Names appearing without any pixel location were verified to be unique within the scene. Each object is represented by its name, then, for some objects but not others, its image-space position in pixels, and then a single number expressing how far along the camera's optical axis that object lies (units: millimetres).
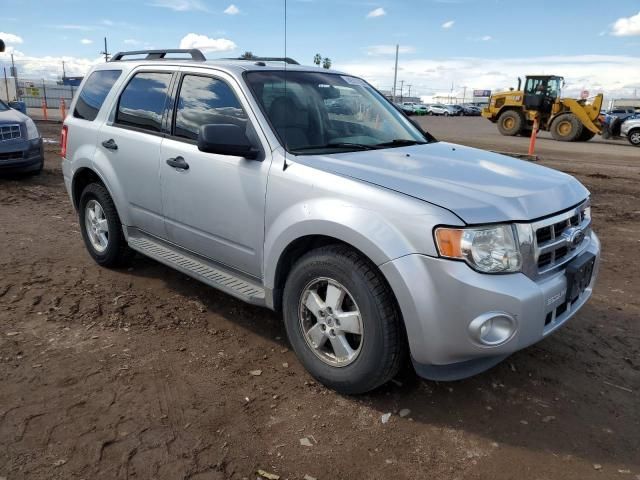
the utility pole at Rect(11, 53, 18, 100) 37994
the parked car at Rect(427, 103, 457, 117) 62469
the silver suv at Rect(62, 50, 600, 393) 2592
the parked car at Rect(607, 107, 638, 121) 42066
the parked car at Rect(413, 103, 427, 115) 59881
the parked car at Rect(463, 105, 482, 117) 64169
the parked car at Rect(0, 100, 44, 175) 8906
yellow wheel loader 21516
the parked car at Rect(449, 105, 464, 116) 63188
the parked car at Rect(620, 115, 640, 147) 20281
